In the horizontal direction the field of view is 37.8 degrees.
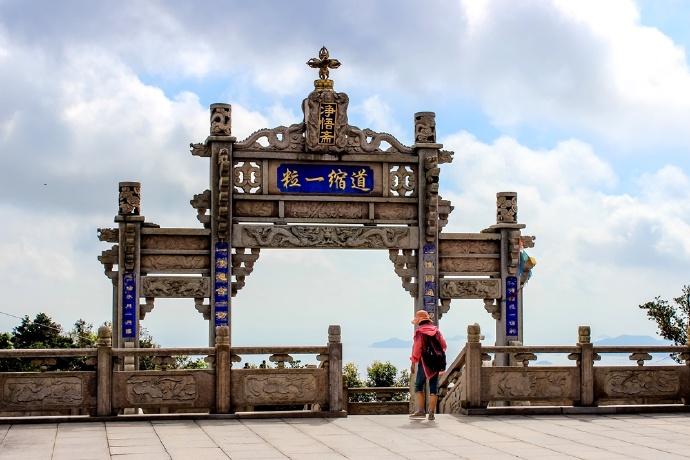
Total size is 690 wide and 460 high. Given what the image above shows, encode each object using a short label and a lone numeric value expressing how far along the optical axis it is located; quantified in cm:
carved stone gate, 1541
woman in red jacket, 1104
